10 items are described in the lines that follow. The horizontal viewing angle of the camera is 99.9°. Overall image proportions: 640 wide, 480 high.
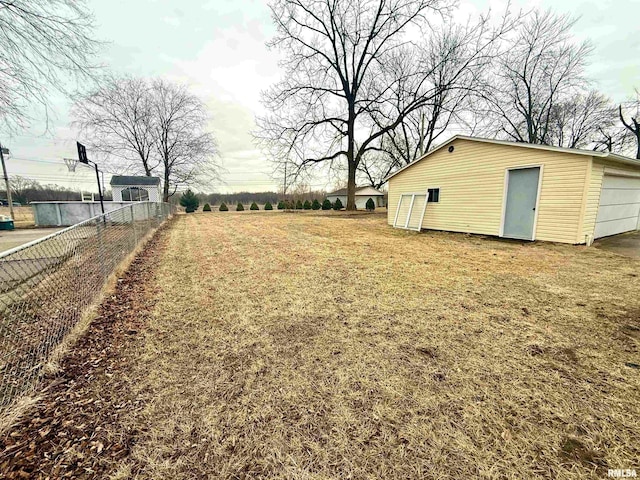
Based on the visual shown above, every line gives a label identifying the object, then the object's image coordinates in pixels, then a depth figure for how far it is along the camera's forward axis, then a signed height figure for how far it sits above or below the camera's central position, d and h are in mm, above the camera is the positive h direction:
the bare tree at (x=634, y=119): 17641 +5701
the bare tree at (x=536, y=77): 17594 +9178
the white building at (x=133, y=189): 22969 +1165
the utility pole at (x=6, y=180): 17344 +1473
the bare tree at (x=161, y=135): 25797 +6994
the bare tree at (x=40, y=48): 4137 +2514
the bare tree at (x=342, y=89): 17734 +8201
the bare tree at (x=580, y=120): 19953 +6512
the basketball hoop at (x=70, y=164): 16111 +2400
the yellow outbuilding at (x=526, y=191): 6879 +398
